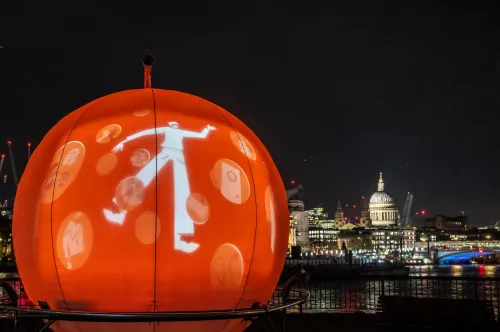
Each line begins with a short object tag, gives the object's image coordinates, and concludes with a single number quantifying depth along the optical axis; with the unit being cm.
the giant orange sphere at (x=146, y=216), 514
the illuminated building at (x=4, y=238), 8238
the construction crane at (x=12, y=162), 8705
